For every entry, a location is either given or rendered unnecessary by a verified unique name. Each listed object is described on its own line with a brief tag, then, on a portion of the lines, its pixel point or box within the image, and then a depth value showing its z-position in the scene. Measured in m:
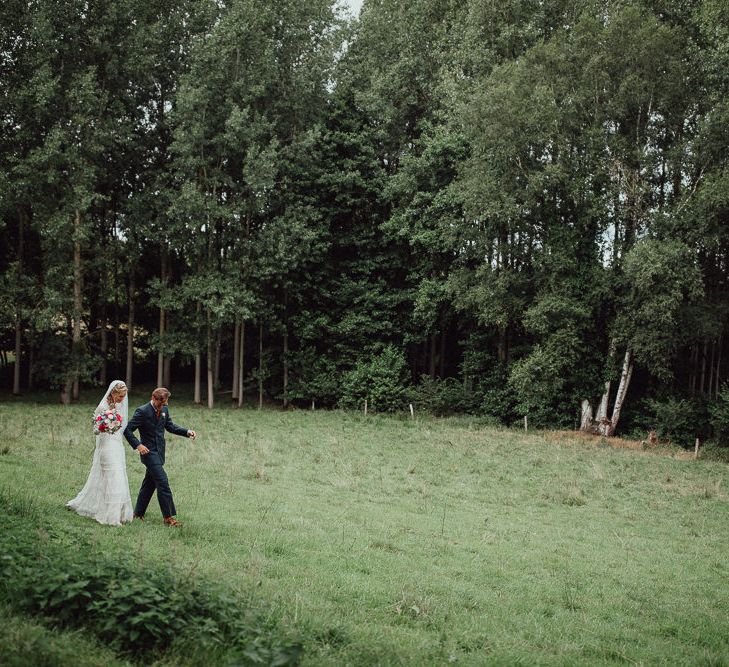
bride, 10.41
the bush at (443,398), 37.47
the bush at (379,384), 37.81
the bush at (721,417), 31.20
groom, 10.62
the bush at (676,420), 32.50
